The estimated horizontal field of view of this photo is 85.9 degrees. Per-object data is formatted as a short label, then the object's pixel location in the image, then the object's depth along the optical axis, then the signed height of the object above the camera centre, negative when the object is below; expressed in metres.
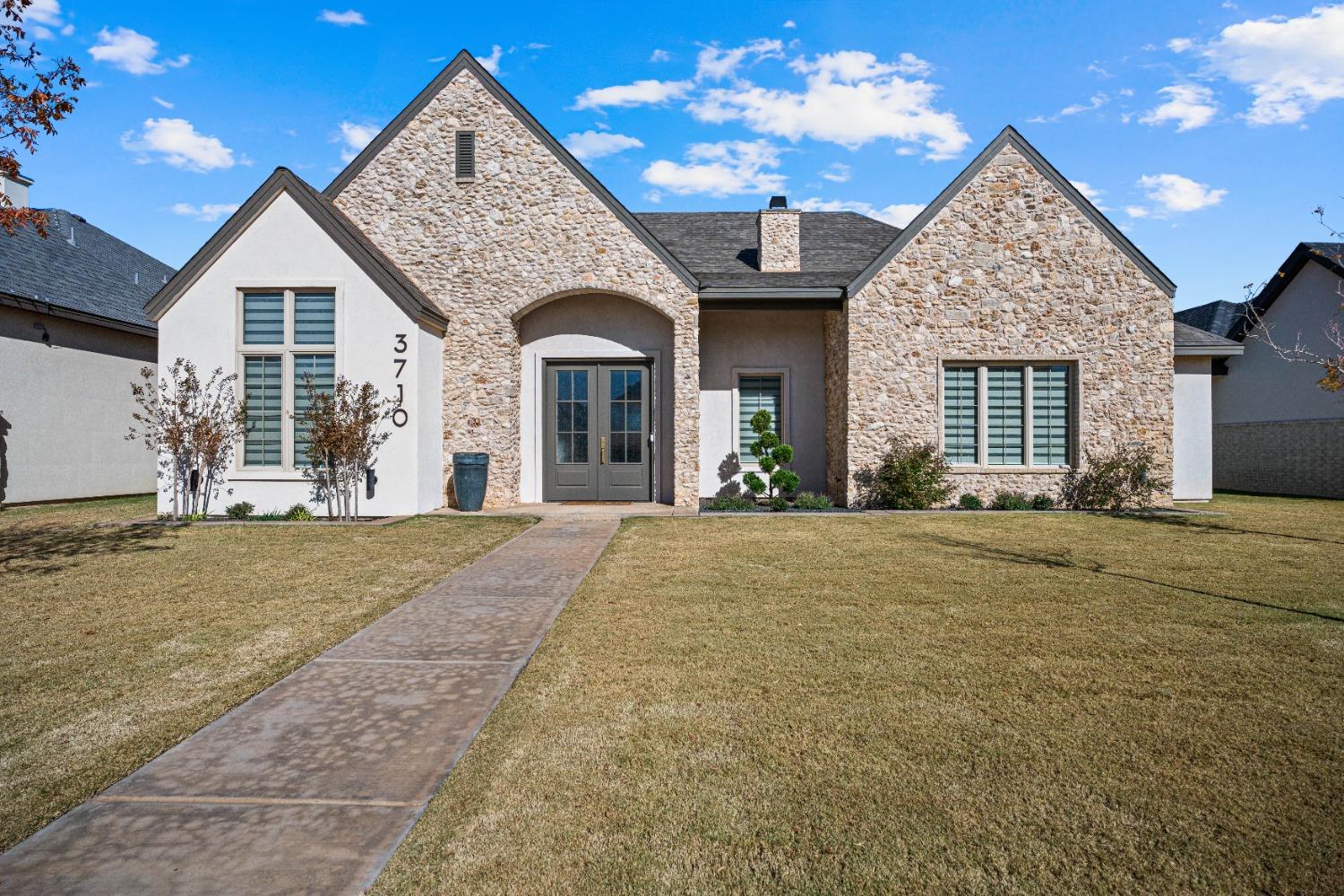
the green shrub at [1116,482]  13.02 -0.58
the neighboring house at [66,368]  13.88 +1.64
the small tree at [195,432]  11.31 +0.25
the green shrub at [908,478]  12.84 -0.53
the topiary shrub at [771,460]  13.34 -0.20
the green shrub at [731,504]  12.83 -0.99
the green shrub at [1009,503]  12.96 -0.95
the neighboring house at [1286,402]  17.08 +1.23
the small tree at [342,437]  11.13 +0.16
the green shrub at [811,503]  13.03 -0.97
